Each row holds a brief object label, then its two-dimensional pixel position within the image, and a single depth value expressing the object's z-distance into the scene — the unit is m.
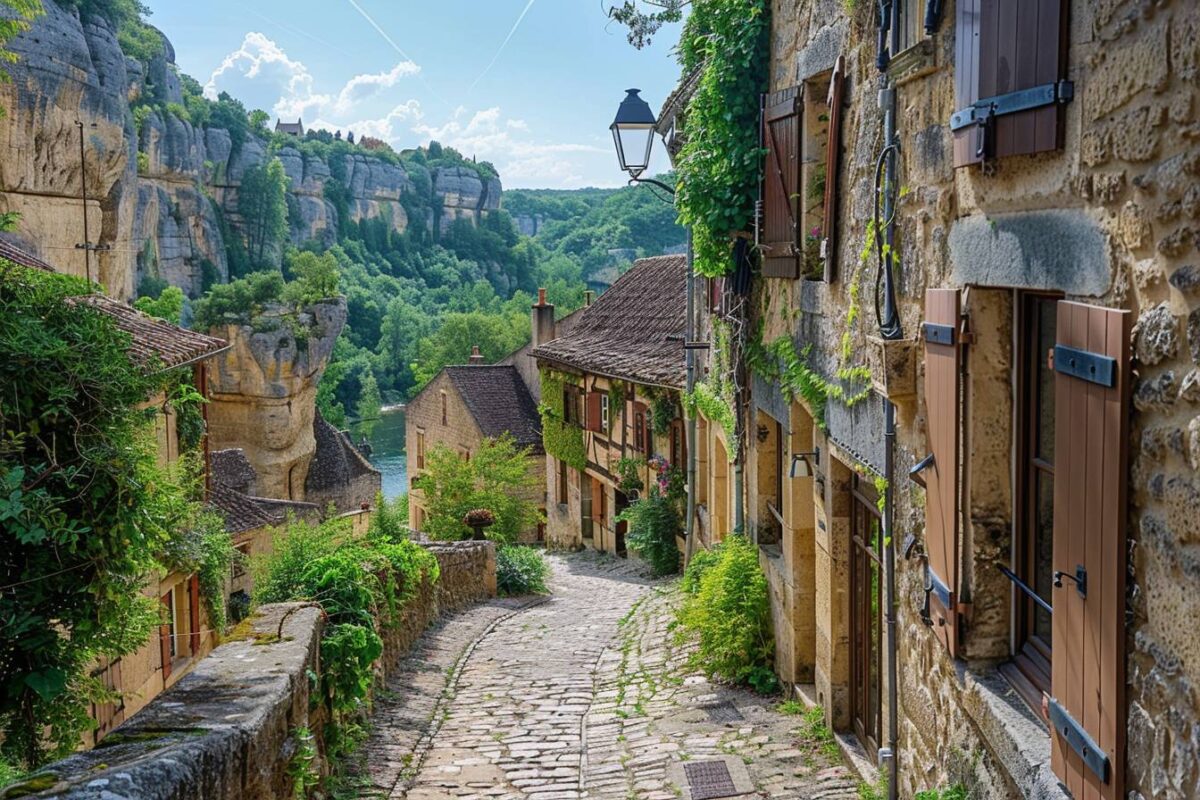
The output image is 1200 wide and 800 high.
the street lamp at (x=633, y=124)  11.07
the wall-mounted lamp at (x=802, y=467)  7.32
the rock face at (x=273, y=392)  34.88
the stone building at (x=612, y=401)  17.95
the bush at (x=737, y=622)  8.38
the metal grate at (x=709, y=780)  6.24
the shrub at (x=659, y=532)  16.59
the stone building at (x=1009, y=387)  2.53
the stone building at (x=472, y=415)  28.80
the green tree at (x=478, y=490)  21.34
